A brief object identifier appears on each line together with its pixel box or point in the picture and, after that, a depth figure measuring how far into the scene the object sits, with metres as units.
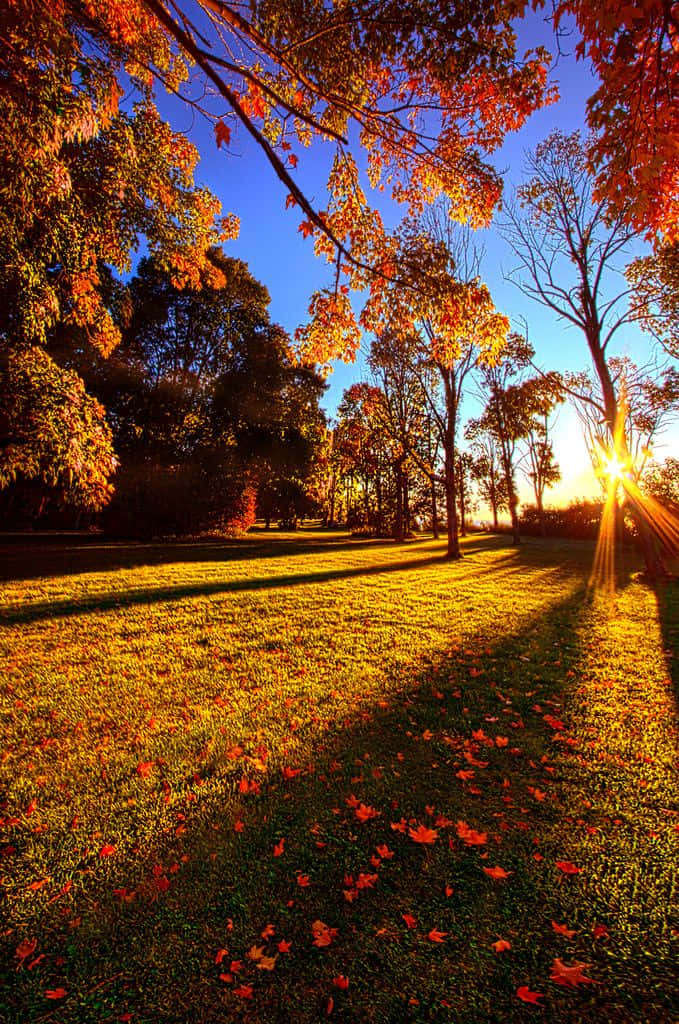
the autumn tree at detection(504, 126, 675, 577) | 11.90
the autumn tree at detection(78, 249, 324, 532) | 18.53
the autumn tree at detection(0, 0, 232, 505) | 5.79
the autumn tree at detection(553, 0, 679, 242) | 3.42
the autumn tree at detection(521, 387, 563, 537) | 29.75
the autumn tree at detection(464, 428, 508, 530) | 35.19
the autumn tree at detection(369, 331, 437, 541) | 19.48
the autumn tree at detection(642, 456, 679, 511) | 24.02
